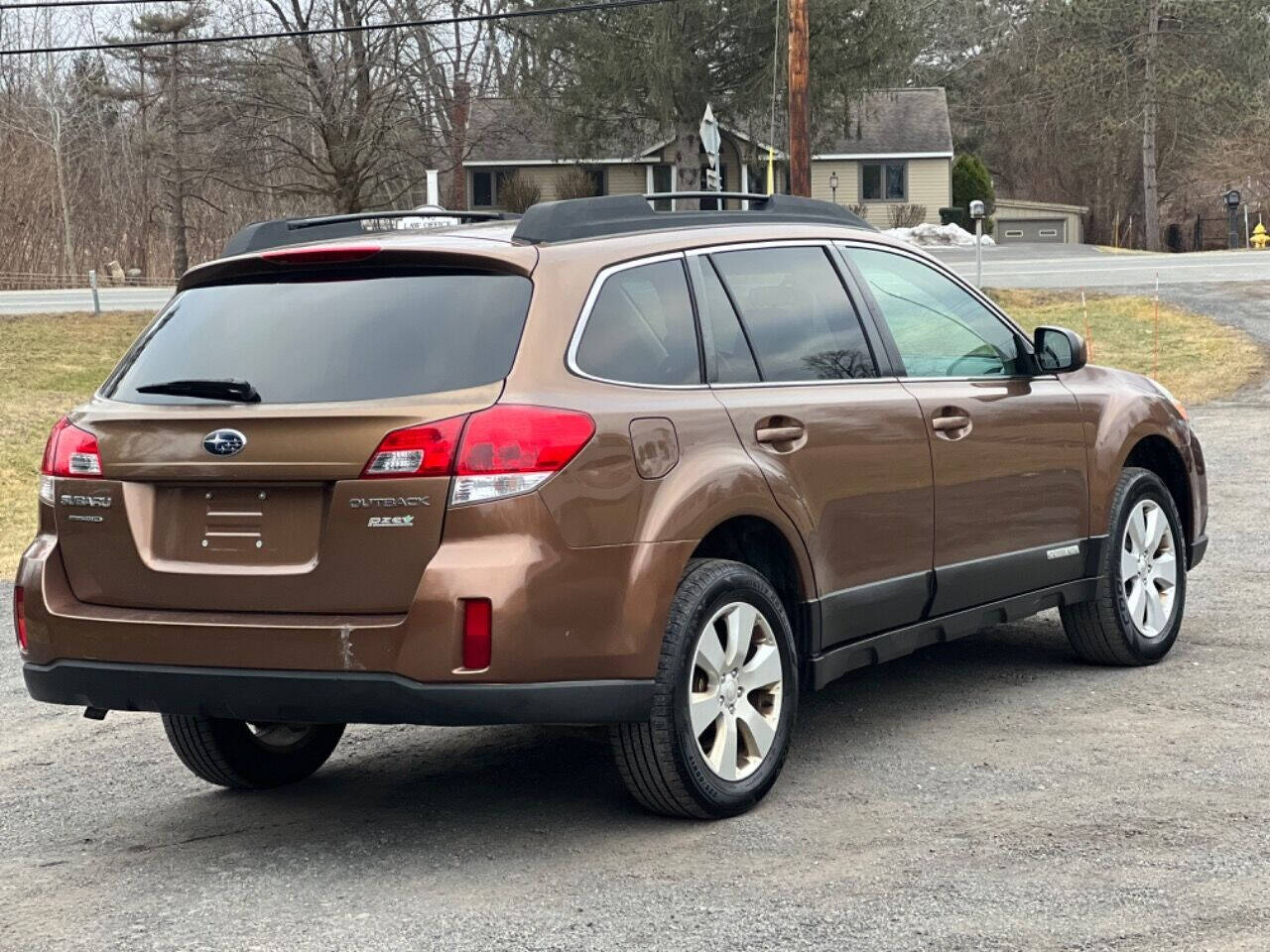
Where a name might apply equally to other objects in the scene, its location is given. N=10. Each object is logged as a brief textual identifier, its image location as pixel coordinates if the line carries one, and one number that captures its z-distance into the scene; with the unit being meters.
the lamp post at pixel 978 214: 27.53
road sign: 21.05
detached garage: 65.06
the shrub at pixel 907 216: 60.38
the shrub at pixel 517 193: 60.19
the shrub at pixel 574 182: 59.75
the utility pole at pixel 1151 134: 58.41
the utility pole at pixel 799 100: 24.03
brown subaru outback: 4.62
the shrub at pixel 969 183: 62.03
